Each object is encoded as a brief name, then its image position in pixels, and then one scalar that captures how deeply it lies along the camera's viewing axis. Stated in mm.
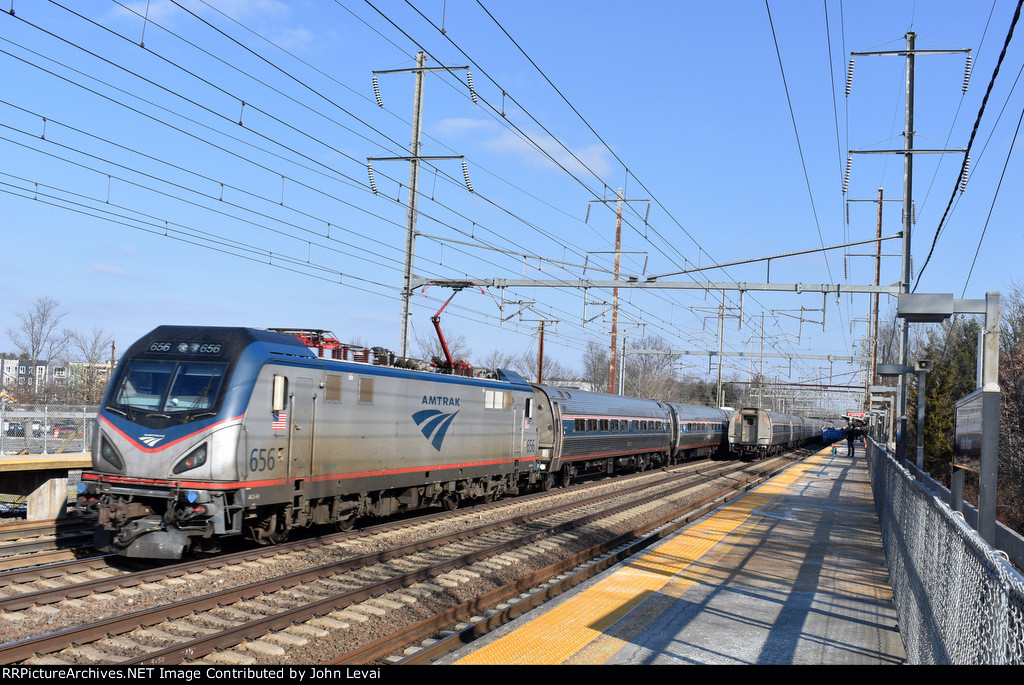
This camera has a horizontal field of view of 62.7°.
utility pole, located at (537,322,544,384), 38791
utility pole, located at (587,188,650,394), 36844
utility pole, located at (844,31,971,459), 21141
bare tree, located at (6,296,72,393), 56781
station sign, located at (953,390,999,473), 7883
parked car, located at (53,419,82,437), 21262
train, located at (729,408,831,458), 46344
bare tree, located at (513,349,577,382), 91338
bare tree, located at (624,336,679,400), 82250
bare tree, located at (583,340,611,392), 86750
